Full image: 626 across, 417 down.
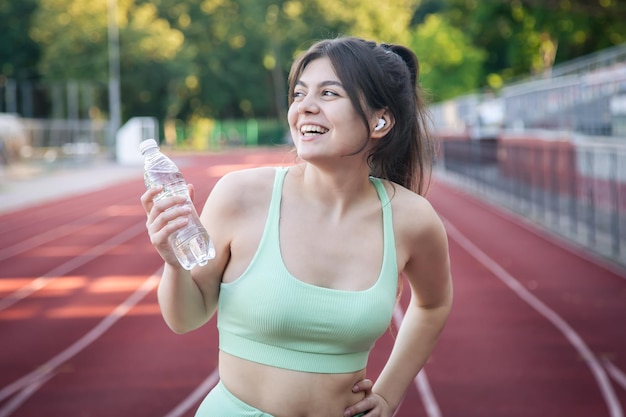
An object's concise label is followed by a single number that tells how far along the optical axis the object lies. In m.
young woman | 2.53
